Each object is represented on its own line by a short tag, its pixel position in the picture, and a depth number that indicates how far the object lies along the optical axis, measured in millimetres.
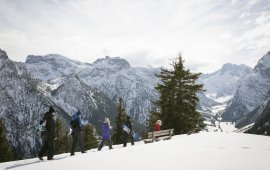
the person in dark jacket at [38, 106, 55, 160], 10799
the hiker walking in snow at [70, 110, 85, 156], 12300
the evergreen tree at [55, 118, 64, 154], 40326
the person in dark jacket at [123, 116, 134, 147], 15434
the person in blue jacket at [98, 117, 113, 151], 13907
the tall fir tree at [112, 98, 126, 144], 36492
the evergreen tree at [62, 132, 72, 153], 46811
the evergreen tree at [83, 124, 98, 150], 39414
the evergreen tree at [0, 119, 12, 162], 36154
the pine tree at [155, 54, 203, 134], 23744
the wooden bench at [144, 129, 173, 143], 16502
